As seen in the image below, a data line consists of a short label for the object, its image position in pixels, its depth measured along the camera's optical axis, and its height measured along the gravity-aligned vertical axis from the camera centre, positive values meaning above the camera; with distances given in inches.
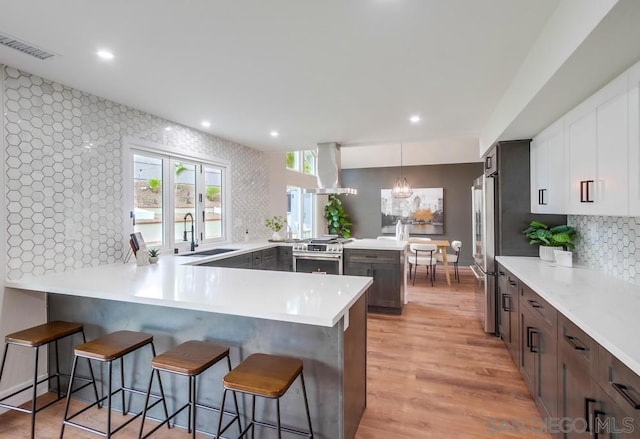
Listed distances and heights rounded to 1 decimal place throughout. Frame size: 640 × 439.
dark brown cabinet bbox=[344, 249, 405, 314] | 158.4 -26.5
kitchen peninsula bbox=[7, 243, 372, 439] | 63.8 -23.0
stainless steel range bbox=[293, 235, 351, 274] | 166.9 -18.7
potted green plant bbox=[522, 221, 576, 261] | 102.8 -5.7
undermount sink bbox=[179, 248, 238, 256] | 138.3 -13.9
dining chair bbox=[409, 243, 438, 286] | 223.1 -24.1
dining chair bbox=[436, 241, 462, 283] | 238.2 -28.6
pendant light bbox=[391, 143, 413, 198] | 275.0 +27.9
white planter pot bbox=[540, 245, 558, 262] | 107.0 -11.3
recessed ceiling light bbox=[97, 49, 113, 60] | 78.2 +42.3
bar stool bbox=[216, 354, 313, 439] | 54.2 -28.3
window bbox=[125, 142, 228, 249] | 124.0 +10.5
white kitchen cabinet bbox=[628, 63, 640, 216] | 55.9 +14.7
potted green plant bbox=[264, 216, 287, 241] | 191.5 -1.8
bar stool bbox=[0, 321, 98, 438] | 75.1 -28.3
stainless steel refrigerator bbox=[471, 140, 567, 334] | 116.3 +3.9
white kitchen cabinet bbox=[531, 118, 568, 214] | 89.4 +15.4
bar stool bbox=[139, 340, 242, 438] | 61.4 -28.1
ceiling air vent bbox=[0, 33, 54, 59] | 71.2 +41.5
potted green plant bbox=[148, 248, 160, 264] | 114.1 -12.7
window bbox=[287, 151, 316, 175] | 269.6 +54.0
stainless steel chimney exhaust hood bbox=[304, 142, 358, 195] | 180.4 +29.8
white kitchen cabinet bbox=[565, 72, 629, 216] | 61.2 +15.1
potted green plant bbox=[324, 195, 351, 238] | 325.4 +3.0
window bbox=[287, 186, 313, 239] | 277.1 +9.1
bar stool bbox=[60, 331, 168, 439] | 68.2 -28.4
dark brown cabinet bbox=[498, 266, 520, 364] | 100.0 -31.9
